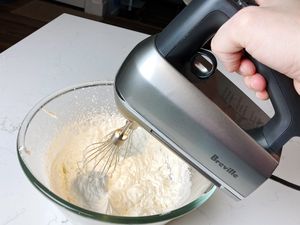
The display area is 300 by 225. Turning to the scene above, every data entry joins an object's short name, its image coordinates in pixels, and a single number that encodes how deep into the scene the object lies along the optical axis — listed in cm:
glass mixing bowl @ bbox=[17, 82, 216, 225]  46
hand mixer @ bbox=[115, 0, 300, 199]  45
